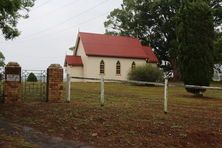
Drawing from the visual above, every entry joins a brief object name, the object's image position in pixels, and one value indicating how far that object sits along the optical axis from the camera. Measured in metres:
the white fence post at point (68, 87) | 9.54
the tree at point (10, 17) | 8.36
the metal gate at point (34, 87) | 9.82
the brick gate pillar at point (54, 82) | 9.28
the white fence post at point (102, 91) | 8.96
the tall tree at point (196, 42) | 16.18
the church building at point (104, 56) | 29.78
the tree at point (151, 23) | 35.81
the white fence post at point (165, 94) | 8.39
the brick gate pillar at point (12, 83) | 8.89
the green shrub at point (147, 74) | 24.85
